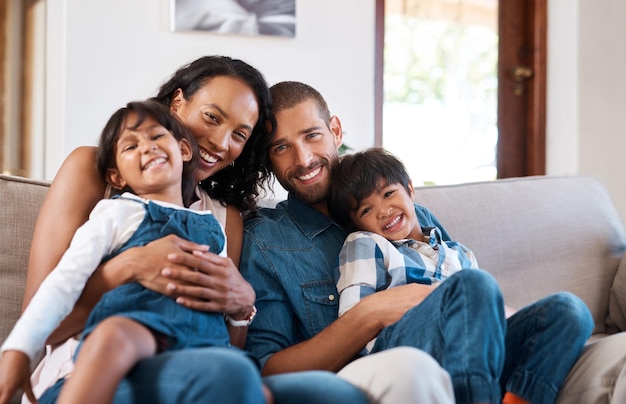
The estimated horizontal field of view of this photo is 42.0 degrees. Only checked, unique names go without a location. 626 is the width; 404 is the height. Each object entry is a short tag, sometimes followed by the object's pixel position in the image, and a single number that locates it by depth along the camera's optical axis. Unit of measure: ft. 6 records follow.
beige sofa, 7.21
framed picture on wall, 12.03
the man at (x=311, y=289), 4.15
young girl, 3.72
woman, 3.69
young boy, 4.43
